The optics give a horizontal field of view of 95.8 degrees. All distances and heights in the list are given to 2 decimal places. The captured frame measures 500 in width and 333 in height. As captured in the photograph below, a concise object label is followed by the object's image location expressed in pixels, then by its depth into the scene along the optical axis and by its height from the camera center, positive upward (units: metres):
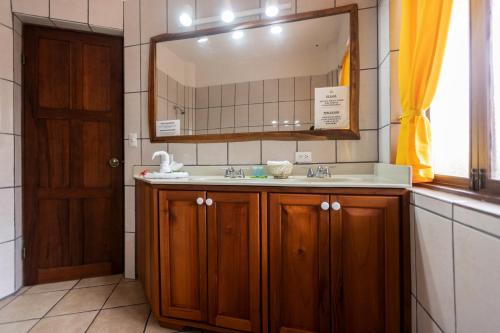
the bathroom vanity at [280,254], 0.95 -0.41
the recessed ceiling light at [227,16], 1.63 +1.09
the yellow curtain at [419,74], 0.86 +0.38
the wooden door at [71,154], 1.79 +0.10
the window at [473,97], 0.69 +0.24
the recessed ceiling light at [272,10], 1.56 +1.07
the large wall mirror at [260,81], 1.44 +0.61
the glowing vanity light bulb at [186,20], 1.73 +1.13
